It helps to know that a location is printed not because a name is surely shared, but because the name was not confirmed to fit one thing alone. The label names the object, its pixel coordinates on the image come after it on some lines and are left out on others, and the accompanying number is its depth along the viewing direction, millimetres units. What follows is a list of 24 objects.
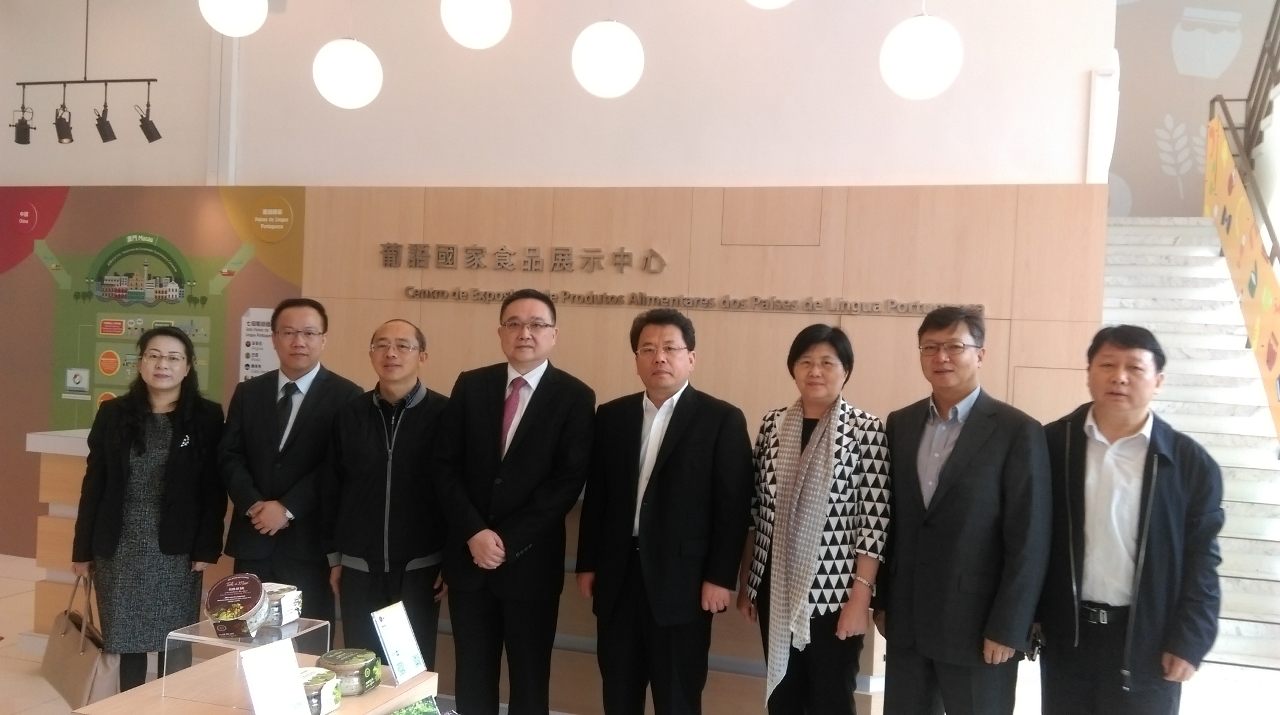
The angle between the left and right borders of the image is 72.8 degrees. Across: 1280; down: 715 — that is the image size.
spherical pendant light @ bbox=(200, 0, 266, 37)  3406
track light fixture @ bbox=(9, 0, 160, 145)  6211
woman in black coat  3090
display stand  1974
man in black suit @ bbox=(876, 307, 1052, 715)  2385
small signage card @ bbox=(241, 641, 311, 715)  1699
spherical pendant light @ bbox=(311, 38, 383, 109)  4012
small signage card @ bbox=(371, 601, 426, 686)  2012
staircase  5000
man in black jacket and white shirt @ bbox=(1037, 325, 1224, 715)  2311
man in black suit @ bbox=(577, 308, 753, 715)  2732
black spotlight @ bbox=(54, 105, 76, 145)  6250
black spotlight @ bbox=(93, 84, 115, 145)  6305
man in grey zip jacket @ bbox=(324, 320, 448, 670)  2980
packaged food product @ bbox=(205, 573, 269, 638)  1980
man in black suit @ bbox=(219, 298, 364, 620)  3109
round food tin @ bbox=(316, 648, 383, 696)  1966
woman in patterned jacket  2539
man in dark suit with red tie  2891
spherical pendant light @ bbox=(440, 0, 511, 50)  3305
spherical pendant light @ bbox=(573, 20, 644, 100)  3568
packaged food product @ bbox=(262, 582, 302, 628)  2074
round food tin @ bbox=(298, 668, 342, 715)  1830
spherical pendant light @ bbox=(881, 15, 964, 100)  3494
